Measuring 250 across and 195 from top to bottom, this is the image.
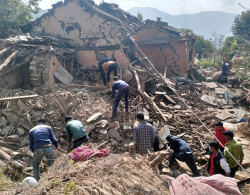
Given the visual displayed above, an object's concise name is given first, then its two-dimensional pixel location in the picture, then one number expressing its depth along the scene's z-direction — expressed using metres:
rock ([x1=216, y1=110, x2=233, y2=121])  8.95
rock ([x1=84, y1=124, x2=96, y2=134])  6.56
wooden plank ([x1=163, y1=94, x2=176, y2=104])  9.53
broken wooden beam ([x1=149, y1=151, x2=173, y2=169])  2.97
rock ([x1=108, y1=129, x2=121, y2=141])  6.51
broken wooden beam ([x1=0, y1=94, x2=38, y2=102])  7.08
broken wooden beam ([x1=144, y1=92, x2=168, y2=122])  7.54
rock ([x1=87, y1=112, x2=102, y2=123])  6.76
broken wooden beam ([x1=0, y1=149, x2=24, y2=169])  5.47
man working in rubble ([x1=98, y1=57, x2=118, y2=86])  8.70
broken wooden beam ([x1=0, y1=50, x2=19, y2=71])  8.59
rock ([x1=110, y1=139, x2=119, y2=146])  6.29
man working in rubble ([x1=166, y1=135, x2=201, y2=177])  4.78
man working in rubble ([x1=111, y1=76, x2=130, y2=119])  6.80
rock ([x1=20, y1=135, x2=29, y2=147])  6.60
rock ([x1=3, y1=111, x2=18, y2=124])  7.02
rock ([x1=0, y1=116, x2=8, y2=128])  6.96
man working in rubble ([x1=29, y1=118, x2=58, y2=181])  4.87
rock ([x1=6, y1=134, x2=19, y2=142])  6.53
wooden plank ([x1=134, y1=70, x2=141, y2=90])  9.09
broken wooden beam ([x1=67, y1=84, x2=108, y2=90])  8.97
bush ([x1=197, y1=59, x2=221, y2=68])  24.05
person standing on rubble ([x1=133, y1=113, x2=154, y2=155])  4.83
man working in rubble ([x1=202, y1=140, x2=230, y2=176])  3.84
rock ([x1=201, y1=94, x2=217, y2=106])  10.89
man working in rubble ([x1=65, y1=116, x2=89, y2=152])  5.33
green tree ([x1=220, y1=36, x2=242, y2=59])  27.69
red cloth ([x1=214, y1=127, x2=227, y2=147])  4.90
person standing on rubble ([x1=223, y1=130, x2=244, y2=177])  4.17
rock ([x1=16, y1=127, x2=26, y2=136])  6.79
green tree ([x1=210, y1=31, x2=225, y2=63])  32.09
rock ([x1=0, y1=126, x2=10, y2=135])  6.71
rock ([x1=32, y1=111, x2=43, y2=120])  7.05
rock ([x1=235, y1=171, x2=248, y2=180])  5.01
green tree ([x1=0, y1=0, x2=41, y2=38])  13.35
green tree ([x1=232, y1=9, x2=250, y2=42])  31.67
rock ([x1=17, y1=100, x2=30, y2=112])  7.20
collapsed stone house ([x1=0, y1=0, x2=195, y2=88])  9.58
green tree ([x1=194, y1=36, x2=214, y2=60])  33.23
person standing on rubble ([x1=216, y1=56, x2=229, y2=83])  13.81
